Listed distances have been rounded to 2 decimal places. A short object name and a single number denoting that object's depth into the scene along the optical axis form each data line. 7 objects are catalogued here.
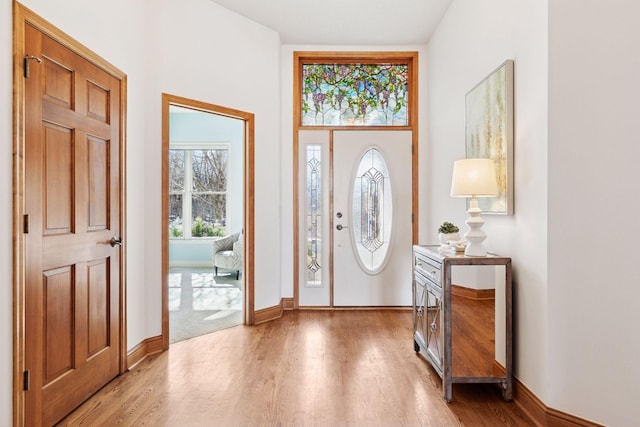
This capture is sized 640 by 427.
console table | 2.38
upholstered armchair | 6.23
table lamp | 2.43
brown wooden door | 1.99
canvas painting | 2.42
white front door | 4.58
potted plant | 2.85
